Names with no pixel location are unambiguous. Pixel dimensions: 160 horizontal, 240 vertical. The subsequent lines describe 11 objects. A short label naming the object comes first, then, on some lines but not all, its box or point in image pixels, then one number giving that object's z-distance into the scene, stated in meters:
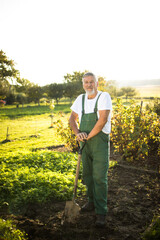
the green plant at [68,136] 6.84
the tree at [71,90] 43.59
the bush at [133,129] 5.21
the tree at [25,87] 46.16
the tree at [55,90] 44.31
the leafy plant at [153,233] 2.24
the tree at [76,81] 43.50
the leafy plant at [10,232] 2.38
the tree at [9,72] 9.14
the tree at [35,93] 43.56
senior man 2.76
